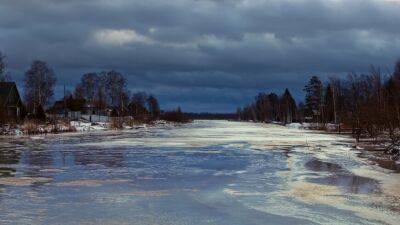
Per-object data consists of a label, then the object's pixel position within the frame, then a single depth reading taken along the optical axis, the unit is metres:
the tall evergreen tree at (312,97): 145.01
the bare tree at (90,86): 154.80
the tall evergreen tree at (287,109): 173.51
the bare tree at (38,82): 116.88
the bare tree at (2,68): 75.13
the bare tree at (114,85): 152.25
